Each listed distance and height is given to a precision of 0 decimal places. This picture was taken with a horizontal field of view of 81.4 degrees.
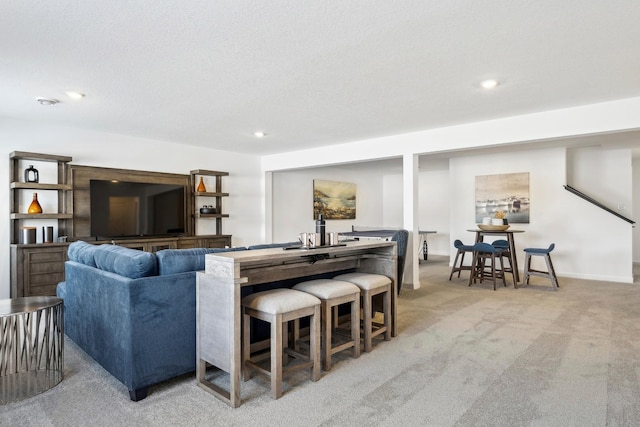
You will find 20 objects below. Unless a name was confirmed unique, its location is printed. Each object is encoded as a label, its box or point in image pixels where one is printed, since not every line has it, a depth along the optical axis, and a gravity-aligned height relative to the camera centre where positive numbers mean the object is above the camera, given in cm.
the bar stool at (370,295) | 300 -68
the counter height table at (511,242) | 562 -47
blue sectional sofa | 227 -65
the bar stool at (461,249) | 580 -57
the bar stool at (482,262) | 550 -80
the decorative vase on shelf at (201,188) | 654 +44
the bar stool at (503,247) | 584 -55
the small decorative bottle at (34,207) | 475 +8
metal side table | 232 -111
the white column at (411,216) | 550 -5
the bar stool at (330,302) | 268 -66
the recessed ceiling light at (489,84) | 345 +121
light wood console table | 219 -50
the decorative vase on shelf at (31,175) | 481 +50
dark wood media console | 453 -12
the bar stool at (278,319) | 228 -68
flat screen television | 544 +7
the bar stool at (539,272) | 548 -87
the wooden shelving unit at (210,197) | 653 +29
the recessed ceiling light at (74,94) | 374 +122
